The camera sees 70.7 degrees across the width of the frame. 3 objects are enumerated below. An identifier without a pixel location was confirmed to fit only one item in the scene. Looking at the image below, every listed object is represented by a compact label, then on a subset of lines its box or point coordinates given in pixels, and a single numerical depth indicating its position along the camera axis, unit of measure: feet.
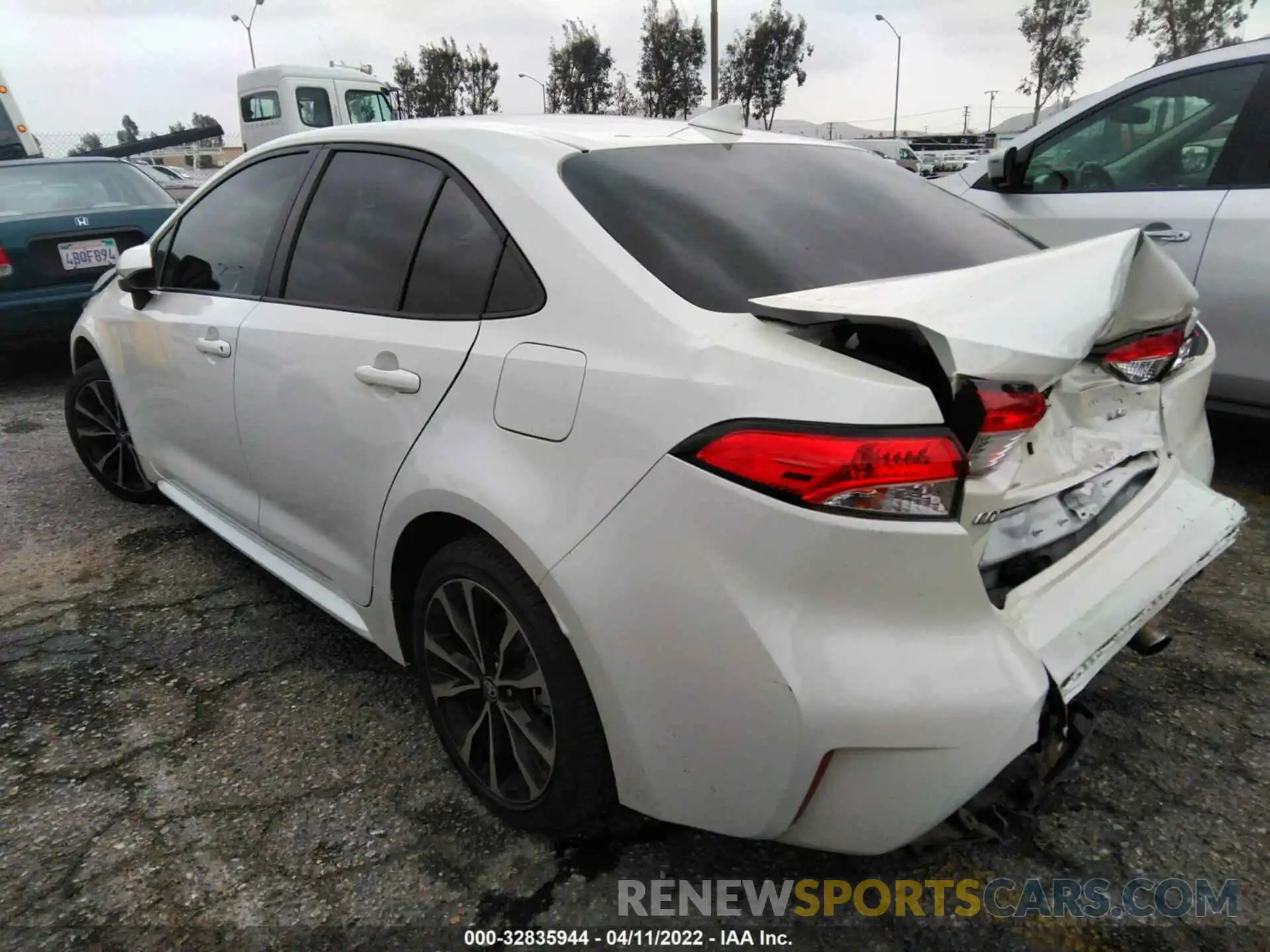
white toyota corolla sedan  4.67
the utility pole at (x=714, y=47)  83.87
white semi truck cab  52.13
